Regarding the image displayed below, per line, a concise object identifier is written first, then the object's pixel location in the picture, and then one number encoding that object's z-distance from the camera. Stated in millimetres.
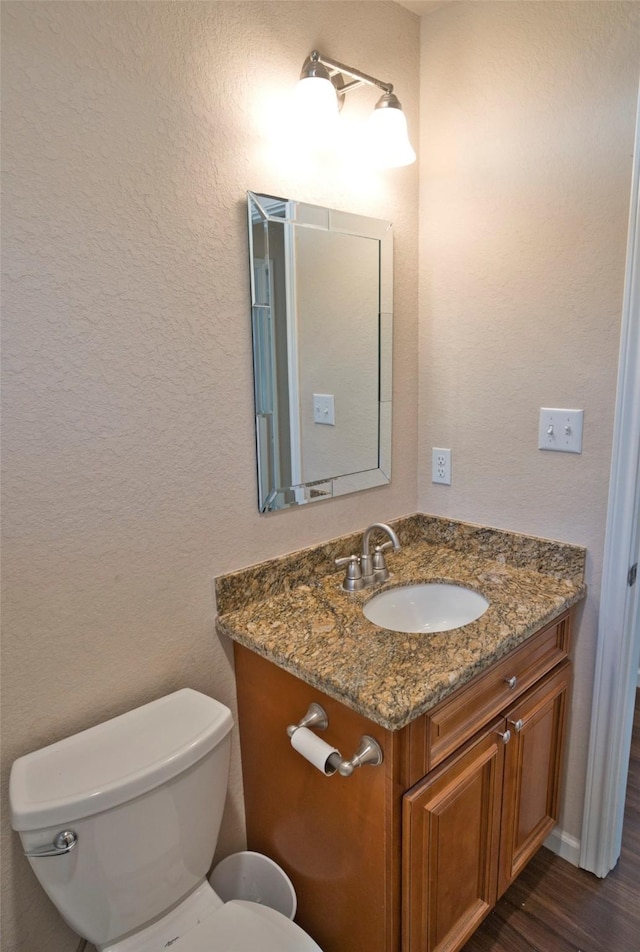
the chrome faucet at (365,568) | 1523
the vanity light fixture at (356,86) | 1290
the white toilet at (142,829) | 960
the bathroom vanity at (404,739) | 1101
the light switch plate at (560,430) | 1498
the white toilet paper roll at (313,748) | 1060
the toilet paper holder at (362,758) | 1021
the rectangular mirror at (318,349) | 1379
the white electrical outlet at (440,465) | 1812
